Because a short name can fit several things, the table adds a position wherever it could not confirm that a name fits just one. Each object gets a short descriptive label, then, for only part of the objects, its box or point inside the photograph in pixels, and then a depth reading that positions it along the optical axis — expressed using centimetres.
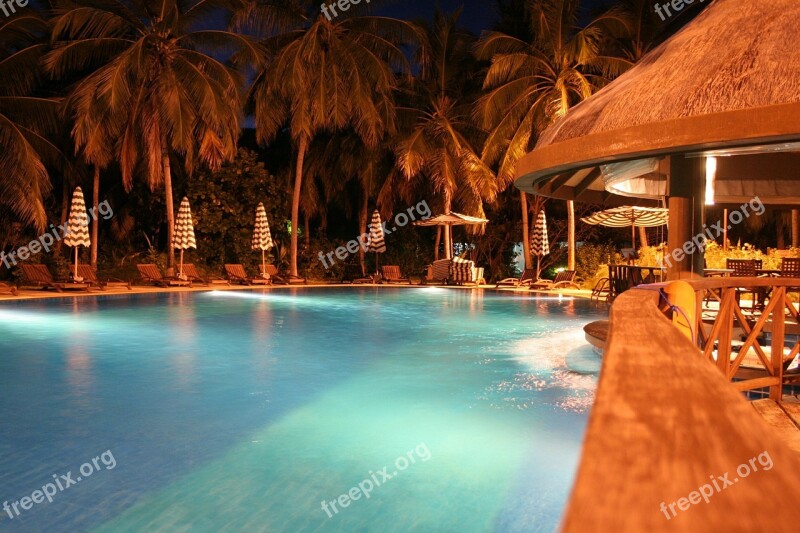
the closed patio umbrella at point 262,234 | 2659
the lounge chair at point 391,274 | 2898
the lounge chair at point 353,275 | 2881
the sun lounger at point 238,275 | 2561
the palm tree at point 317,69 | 2542
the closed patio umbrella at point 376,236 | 2864
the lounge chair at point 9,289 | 1920
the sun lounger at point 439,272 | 2823
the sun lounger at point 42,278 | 2053
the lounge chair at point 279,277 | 2709
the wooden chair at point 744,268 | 1390
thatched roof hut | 650
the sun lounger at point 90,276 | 2167
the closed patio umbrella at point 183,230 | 2436
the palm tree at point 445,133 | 2781
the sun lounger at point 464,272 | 2725
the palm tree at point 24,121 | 2022
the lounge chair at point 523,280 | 2678
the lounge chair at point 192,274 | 2489
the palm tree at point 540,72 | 2434
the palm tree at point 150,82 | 2228
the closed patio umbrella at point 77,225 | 2123
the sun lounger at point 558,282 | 2466
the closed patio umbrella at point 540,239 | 2688
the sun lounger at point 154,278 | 2329
